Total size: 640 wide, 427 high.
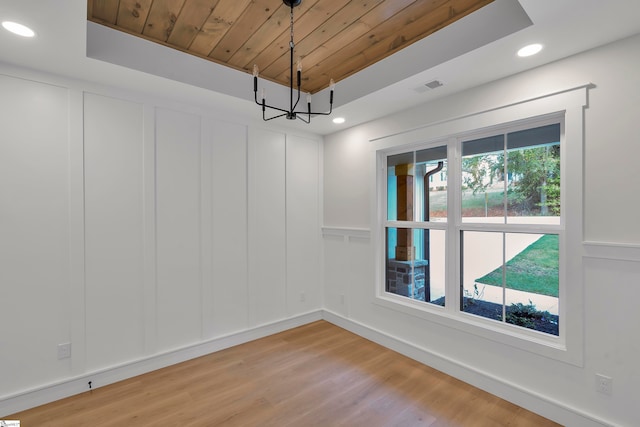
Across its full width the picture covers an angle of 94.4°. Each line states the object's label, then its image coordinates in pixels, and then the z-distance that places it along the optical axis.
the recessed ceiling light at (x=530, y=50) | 1.87
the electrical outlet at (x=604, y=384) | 1.83
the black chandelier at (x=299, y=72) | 1.72
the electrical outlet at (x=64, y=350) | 2.29
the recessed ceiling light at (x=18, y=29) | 1.66
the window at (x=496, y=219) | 1.99
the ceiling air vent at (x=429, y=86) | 2.41
